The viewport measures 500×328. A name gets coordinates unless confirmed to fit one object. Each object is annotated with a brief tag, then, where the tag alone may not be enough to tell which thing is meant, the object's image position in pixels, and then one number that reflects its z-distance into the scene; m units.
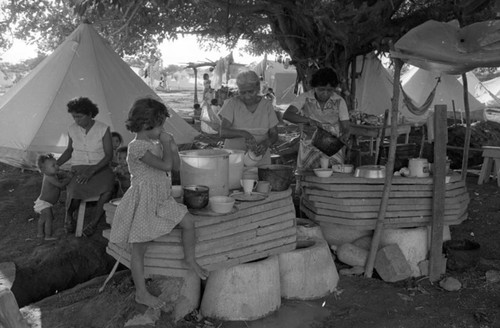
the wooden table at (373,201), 3.99
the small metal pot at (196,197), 2.91
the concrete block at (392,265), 3.86
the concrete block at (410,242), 4.05
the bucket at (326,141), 4.18
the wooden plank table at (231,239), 2.87
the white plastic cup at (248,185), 3.27
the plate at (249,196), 3.16
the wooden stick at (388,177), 3.84
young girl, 2.69
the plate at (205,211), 2.91
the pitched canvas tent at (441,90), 11.99
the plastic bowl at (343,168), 4.24
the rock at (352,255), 4.02
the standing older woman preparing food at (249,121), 3.91
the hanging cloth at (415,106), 7.01
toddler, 4.46
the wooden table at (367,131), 6.75
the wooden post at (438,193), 3.96
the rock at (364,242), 4.16
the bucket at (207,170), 3.02
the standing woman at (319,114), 4.26
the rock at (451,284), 3.75
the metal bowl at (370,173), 4.04
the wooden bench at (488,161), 7.03
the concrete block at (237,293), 3.05
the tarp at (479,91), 15.77
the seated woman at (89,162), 4.50
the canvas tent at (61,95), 5.98
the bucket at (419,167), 4.07
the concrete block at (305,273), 3.40
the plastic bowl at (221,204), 2.90
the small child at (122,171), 4.67
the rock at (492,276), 3.87
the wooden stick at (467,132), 4.87
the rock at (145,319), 2.59
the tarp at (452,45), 3.62
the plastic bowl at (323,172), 4.01
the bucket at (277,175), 3.44
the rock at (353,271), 3.92
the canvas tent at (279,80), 21.43
